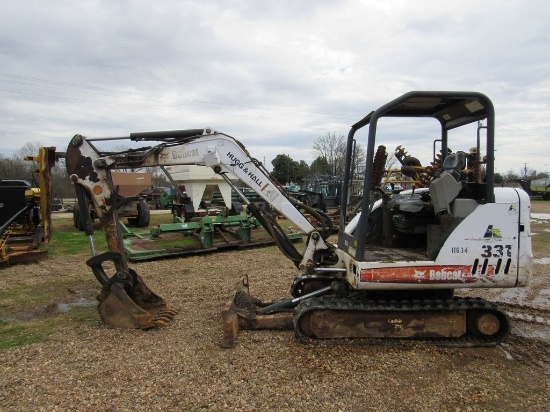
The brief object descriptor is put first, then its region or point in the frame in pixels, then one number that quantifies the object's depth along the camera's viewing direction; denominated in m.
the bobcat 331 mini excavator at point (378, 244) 4.30
